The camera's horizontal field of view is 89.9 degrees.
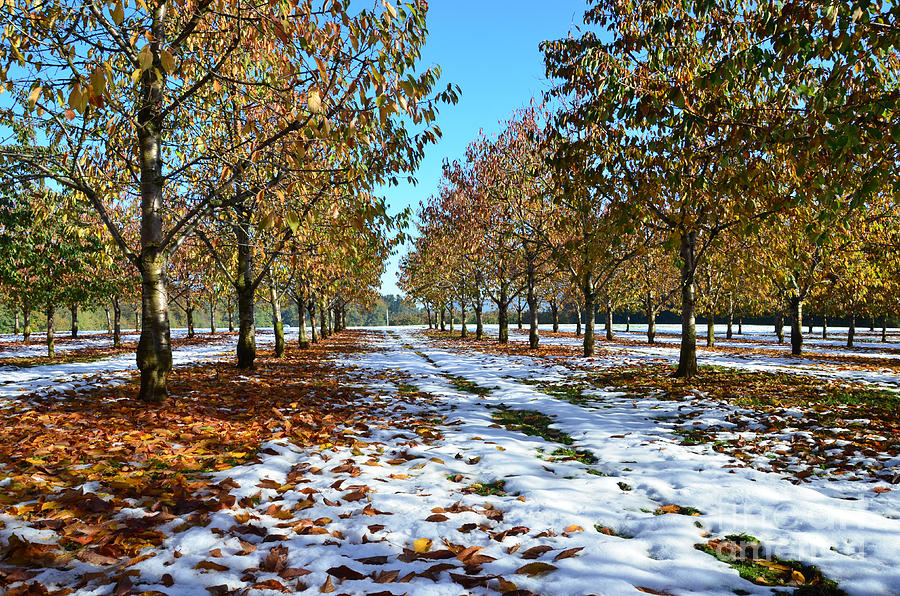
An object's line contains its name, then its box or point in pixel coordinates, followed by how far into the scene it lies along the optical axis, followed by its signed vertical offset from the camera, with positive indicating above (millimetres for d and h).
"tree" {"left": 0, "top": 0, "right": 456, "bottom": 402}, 3941 +2715
